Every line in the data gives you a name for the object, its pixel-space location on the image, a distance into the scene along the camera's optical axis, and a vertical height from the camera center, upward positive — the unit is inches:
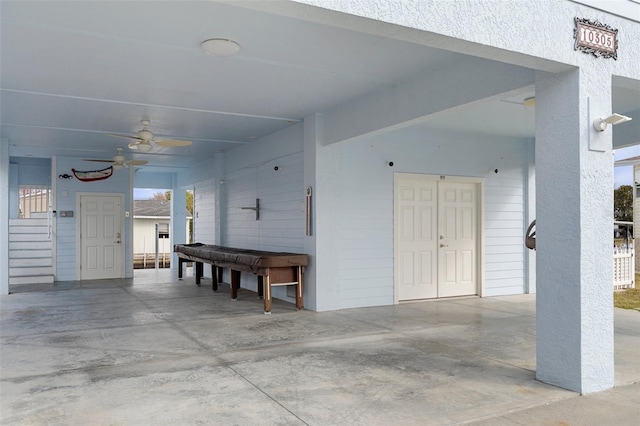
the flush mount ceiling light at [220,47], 165.3 +58.6
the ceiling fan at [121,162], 351.6 +42.1
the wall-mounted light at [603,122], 138.4 +27.3
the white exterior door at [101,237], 425.4 -13.2
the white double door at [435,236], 300.0 -9.9
